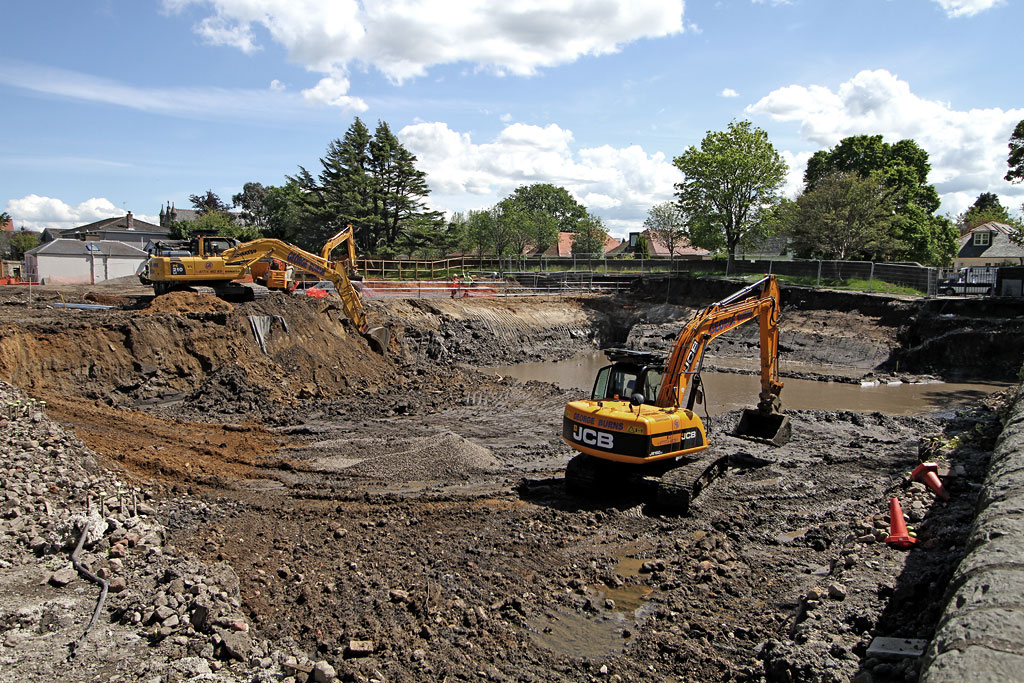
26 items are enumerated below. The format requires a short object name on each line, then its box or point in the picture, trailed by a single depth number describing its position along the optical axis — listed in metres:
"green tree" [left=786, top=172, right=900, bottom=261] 37.19
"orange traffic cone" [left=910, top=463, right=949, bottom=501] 9.15
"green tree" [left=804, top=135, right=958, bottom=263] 43.41
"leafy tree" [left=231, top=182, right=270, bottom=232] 71.94
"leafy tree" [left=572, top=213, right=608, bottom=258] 67.25
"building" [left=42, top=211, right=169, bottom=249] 61.03
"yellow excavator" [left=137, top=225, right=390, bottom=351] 21.05
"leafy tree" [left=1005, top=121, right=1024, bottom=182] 29.75
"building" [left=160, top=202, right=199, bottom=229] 71.62
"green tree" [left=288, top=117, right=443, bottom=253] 45.09
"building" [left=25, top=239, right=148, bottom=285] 36.69
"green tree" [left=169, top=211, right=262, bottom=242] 52.75
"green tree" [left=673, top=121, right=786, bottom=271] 40.41
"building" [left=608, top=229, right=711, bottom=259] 70.12
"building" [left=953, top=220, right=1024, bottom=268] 49.72
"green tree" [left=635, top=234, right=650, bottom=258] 62.89
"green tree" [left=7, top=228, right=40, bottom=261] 61.31
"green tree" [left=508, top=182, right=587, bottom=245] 92.12
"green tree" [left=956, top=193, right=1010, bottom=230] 79.26
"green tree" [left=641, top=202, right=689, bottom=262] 54.42
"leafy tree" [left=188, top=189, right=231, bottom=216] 82.97
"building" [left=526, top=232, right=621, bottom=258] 72.63
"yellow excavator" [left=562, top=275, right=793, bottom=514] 10.12
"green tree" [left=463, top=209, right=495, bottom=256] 54.84
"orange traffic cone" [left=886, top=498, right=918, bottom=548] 7.73
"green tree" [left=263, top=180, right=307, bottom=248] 46.66
